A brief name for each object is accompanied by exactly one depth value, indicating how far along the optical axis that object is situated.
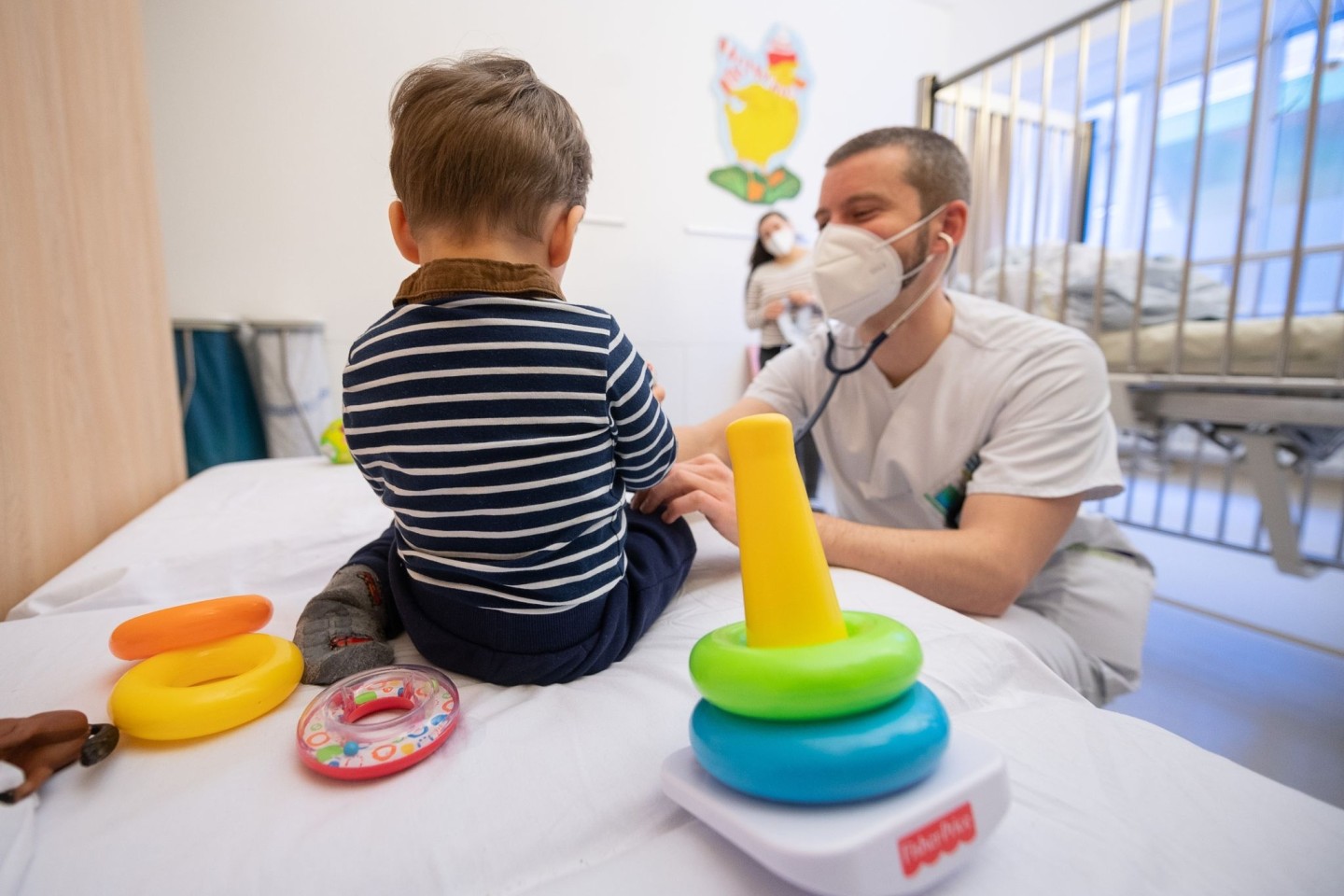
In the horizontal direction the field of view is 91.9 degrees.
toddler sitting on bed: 0.55
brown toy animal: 0.43
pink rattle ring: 0.45
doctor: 0.82
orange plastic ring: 0.58
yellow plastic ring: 0.49
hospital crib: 1.27
